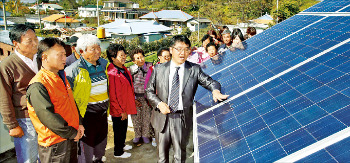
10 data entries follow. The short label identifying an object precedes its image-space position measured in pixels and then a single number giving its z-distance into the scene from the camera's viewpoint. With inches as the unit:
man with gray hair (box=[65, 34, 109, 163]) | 161.8
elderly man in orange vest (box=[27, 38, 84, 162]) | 119.3
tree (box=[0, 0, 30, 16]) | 3009.4
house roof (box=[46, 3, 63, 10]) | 4616.1
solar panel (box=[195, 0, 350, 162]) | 77.4
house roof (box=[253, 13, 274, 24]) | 1642.7
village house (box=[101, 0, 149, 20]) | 3209.6
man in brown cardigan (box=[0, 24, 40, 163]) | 143.6
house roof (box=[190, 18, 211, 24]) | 2524.9
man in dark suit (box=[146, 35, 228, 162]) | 146.8
